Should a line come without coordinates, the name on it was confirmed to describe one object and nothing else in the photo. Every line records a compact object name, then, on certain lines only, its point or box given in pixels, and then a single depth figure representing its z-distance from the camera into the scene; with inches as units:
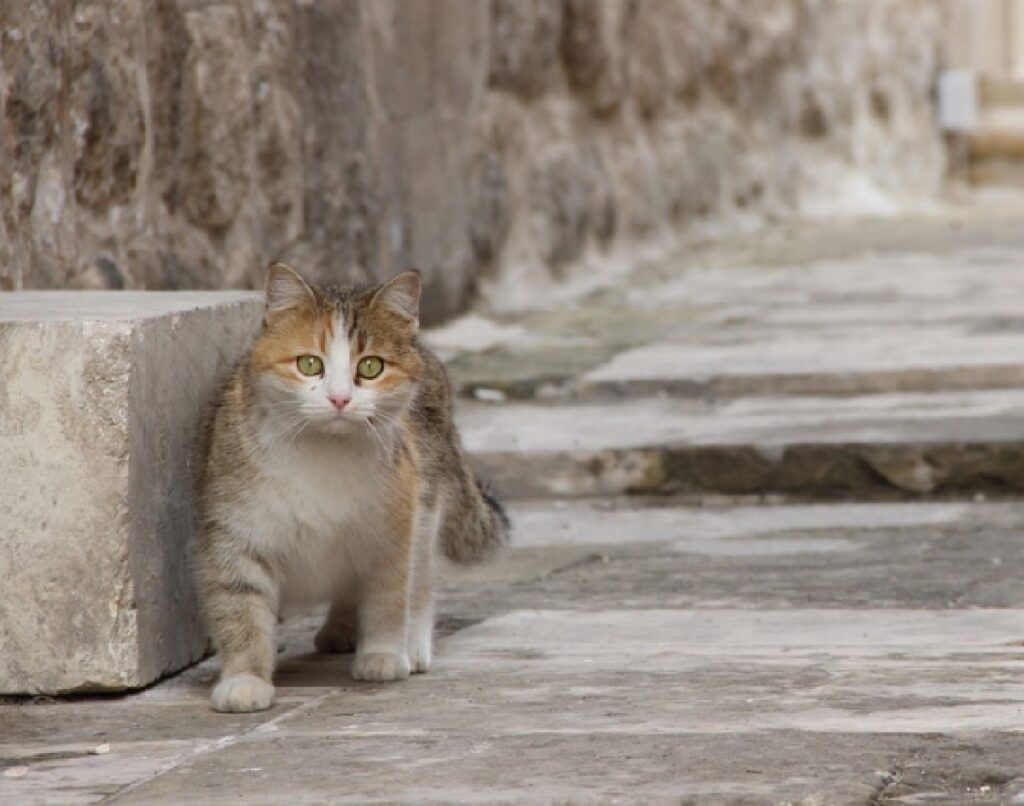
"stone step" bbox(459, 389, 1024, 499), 339.9
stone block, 214.4
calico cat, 218.4
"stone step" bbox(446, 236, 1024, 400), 403.9
